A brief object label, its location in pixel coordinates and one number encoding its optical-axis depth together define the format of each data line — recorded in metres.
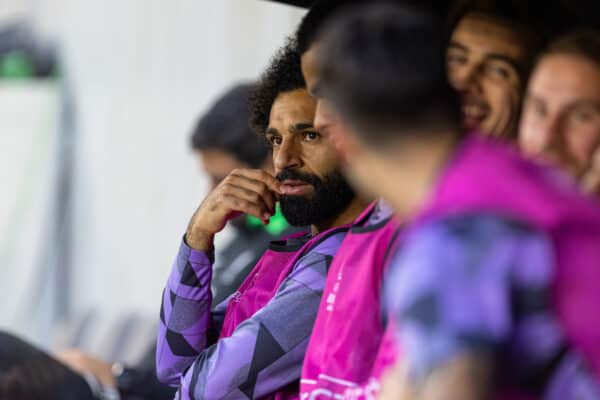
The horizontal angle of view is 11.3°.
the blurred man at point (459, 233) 3.88
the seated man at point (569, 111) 4.25
